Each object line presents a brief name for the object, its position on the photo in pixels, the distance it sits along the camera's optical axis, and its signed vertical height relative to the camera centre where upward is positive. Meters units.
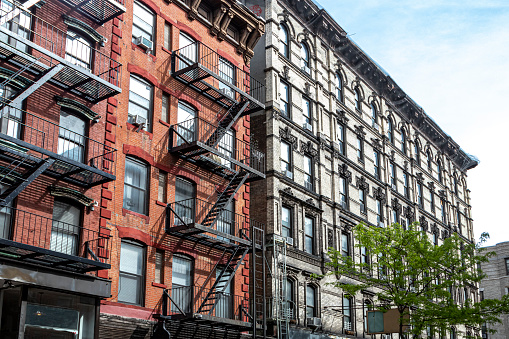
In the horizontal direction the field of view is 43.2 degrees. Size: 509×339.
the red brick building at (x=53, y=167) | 17.28 +5.01
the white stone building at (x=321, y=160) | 31.11 +10.77
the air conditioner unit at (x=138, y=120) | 23.06 +7.88
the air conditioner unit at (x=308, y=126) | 35.22 +11.73
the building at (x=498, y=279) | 69.19 +7.22
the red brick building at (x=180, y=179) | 21.89 +6.24
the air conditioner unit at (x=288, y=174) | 32.27 +8.41
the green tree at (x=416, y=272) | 29.22 +3.42
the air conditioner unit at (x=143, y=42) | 24.20 +11.10
